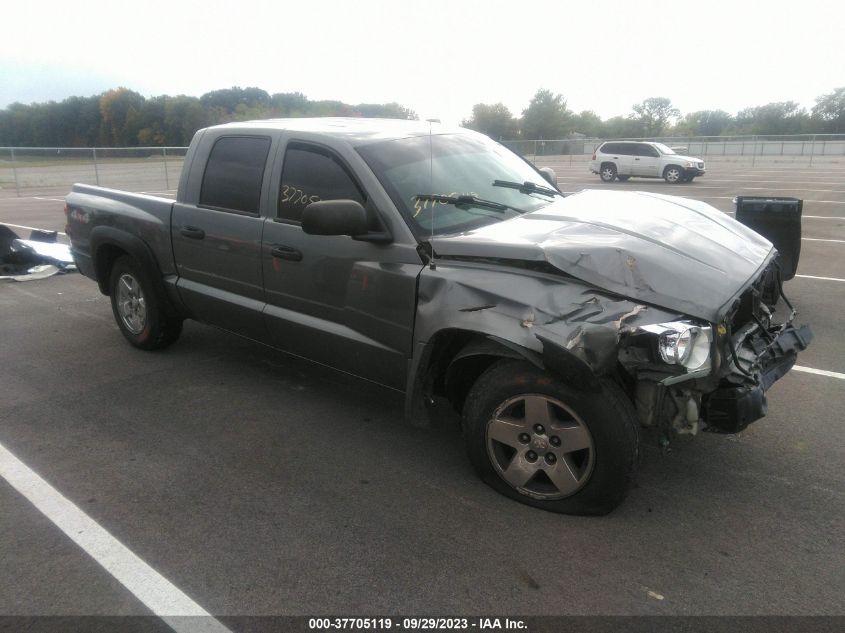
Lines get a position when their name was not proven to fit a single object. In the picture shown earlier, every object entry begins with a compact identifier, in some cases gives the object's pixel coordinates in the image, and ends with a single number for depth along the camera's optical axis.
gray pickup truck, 2.93
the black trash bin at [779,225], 6.88
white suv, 24.62
